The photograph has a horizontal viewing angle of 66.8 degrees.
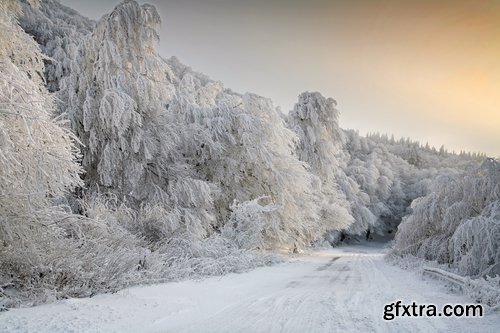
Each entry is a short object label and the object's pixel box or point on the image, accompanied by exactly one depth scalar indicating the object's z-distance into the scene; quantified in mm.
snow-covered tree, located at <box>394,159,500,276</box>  9773
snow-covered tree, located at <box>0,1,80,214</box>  5000
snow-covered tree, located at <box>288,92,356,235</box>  26688
